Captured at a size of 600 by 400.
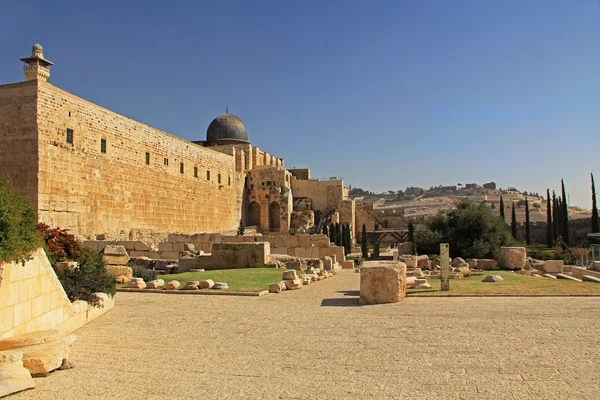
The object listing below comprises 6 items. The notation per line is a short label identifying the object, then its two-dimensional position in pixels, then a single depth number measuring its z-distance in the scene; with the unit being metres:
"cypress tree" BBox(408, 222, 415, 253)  28.43
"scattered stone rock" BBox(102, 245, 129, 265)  12.30
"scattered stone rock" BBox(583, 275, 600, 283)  11.30
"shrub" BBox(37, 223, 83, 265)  9.80
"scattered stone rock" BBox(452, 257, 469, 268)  15.64
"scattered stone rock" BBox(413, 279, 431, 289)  10.43
